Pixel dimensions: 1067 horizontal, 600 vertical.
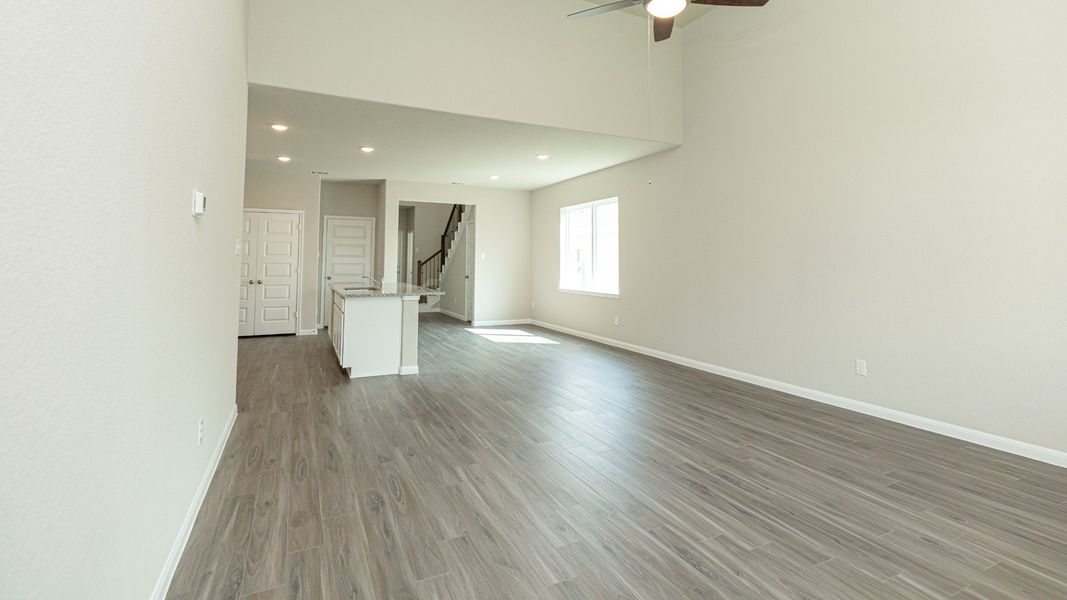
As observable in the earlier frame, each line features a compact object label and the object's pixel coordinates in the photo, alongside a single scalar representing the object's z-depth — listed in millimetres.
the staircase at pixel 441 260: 10438
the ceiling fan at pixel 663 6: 2936
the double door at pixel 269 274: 7223
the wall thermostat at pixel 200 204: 1880
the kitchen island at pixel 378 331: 4762
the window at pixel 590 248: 7125
